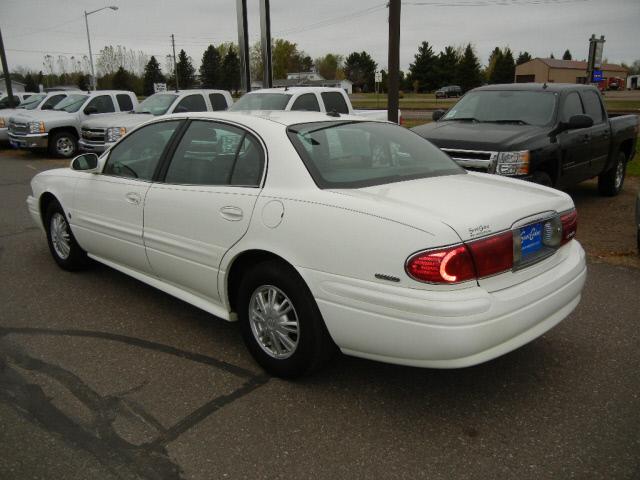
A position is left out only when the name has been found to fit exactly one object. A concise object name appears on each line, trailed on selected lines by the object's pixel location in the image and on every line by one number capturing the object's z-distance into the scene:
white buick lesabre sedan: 2.76
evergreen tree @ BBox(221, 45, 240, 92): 87.75
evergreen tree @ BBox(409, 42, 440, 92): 88.12
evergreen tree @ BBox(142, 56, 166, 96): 87.88
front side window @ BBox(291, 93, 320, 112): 11.04
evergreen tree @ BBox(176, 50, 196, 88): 86.81
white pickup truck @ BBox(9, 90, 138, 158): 15.90
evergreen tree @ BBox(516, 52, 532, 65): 114.81
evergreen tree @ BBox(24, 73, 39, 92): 82.09
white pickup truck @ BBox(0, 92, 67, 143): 18.11
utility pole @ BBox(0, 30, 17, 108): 23.95
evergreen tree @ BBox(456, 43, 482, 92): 84.75
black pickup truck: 6.86
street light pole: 46.19
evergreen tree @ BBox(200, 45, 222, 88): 89.19
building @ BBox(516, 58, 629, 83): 99.06
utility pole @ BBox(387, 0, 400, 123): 10.81
